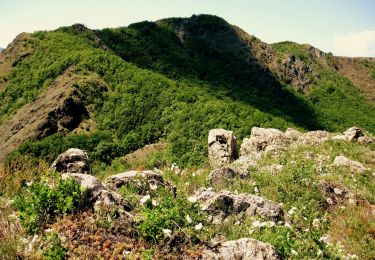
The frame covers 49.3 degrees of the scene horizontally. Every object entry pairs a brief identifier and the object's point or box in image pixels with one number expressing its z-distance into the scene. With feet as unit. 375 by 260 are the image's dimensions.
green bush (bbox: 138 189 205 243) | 23.02
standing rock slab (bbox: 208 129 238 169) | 86.63
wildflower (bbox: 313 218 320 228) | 31.70
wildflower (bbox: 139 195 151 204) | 25.89
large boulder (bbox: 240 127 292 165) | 88.07
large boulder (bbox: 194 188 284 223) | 31.68
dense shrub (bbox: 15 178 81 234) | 23.13
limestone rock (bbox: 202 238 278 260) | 22.22
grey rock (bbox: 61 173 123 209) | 25.61
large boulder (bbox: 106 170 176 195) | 31.76
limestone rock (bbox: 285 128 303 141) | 92.03
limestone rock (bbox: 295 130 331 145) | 81.86
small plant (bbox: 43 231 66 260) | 19.86
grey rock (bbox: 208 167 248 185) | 47.09
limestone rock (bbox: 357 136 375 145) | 81.59
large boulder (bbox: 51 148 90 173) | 46.93
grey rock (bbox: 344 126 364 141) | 82.84
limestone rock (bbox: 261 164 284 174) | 54.56
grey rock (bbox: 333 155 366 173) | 55.65
